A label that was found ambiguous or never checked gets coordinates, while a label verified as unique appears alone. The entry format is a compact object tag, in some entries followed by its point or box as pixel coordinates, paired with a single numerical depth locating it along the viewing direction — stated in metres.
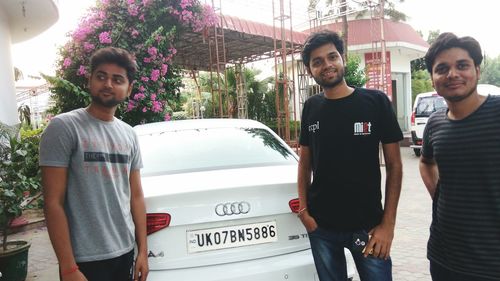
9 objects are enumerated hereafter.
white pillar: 7.00
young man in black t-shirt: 2.07
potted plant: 3.96
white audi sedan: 2.27
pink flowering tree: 7.02
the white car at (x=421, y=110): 12.97
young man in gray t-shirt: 1.79
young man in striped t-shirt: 1.72
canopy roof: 10.87
